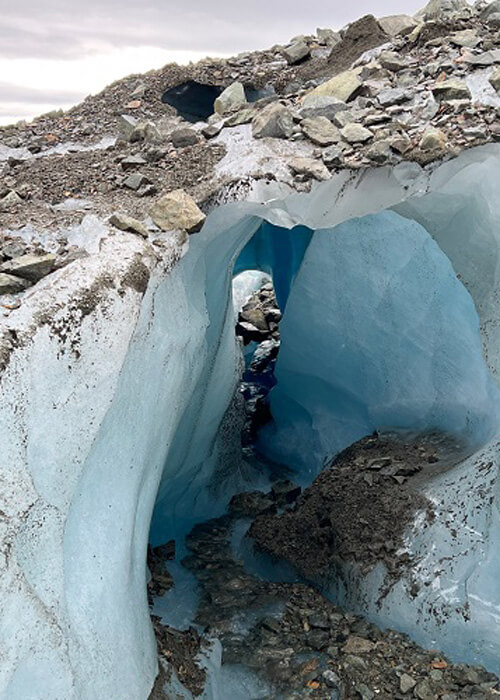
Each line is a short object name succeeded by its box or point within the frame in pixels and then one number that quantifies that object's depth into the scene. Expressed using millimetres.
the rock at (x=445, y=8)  7762
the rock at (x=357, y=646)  6078
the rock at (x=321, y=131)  6328
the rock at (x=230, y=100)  7543
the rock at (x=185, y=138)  6758
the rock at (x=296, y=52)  8969
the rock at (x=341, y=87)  6754
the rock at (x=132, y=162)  6586
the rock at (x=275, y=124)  6418
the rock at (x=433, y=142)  6078
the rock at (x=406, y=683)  5637
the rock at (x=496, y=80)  6441
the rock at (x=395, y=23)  8022
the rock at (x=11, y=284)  4652
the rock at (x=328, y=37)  8914
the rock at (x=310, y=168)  6078
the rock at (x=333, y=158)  6180
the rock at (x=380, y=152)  6117
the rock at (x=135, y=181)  6230
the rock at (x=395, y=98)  6566
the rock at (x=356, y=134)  6281
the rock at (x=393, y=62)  6988
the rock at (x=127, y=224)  5500
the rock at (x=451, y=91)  6441
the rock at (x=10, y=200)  5919
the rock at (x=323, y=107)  6559
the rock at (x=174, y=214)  5770
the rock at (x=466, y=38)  7051
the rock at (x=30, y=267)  4789
